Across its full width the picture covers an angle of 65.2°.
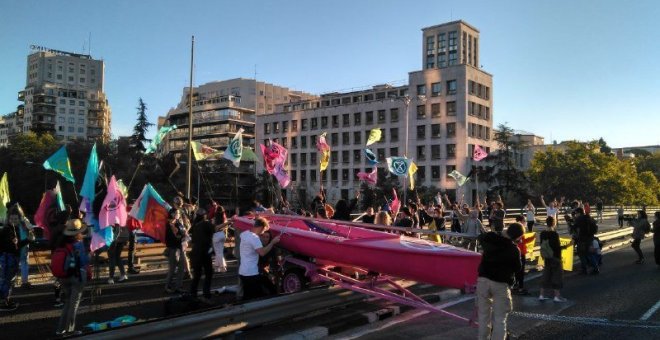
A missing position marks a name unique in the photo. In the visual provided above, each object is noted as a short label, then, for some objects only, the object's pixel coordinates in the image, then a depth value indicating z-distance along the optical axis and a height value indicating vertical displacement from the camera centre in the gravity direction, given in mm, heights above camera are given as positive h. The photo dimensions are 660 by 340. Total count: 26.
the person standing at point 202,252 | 9594 -1249
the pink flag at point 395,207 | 17044 -604
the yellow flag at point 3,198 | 12555 -392
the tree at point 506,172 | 65625 +2377
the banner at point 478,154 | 30344 +2134
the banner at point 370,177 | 24227 +551
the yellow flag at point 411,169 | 27616 +1102
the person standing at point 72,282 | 7035 -1353
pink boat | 7992 -1063
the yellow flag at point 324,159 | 21742 +1250
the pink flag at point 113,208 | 10609 -504
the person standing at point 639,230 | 16234 -1189
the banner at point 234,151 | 19033 +1283
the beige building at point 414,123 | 70875 +10166
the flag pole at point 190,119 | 21431 +3154
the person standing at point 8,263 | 9219 -1453
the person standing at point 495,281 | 6484 -1150
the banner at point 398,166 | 26220 +1185
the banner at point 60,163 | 12477 +491
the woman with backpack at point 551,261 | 10320 -1421
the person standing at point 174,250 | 10738 -1359
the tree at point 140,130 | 70875 +7621
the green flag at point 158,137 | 17312 +1674
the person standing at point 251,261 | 7867 -1150
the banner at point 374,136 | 28778 +2956
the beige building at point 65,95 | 136125 +24196
